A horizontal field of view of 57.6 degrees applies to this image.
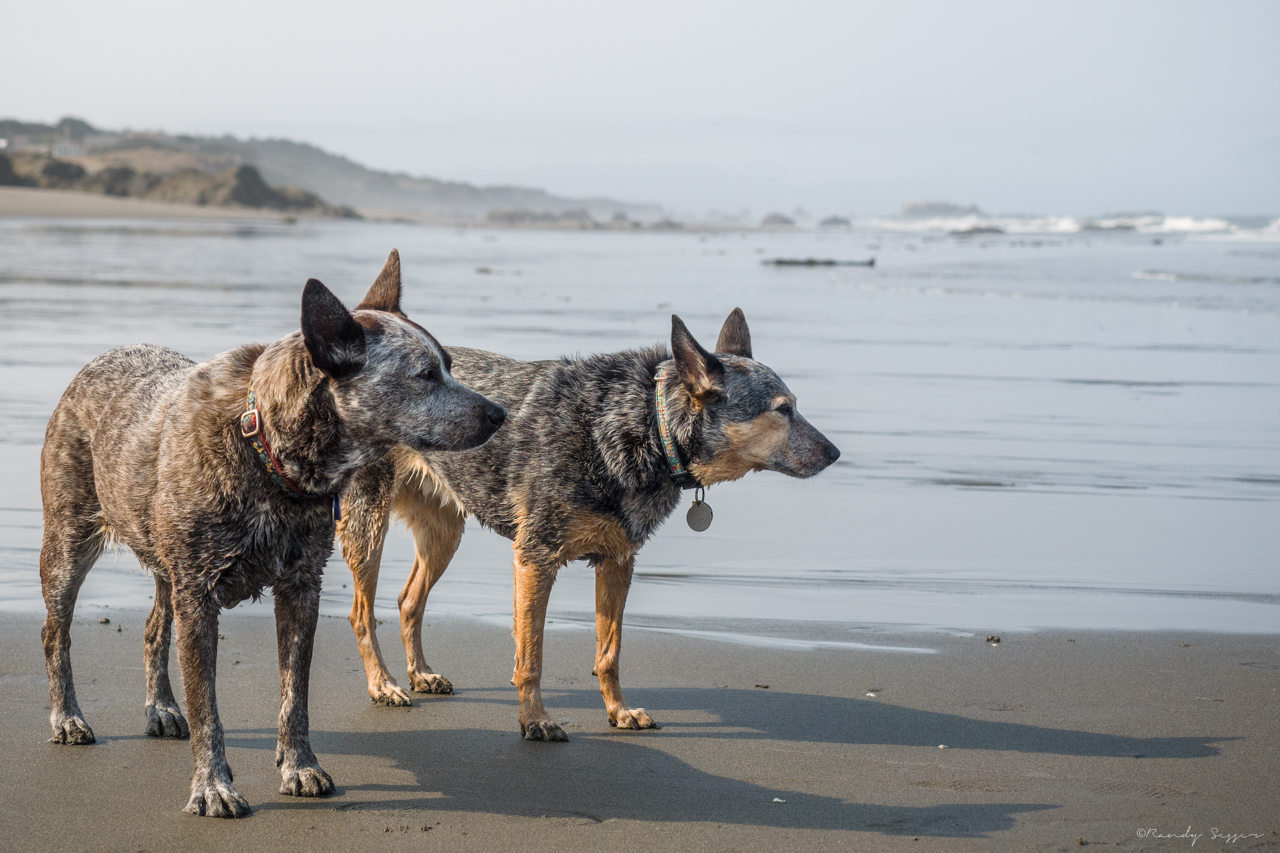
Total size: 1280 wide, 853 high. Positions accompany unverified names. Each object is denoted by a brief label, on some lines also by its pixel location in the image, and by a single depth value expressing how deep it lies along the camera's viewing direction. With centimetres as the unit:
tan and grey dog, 509
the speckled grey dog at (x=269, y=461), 393
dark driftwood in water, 3403
